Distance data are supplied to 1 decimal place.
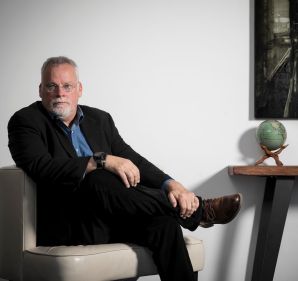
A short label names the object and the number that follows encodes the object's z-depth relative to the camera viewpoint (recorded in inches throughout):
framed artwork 136.3
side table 122.3
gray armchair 79.8
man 84.4
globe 128.1
